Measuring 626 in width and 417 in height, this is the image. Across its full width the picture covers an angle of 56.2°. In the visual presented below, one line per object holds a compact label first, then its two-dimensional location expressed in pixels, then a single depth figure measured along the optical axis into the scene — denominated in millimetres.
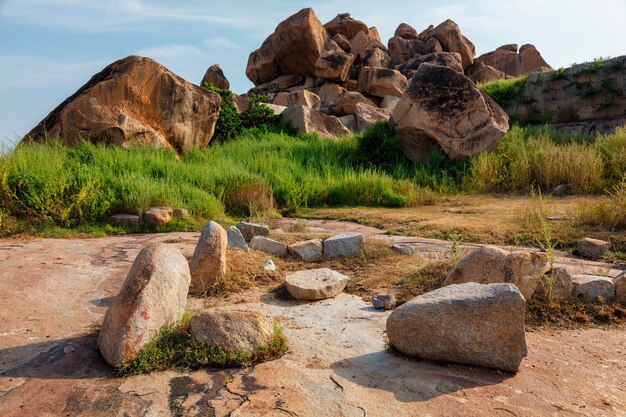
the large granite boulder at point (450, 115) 11438
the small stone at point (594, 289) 4270
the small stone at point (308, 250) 5402
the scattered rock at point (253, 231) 6148
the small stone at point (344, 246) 5402
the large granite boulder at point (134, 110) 9547
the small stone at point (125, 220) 7082
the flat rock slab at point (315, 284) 4344
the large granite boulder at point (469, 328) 3166
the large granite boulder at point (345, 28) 27031
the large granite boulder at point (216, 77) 22266
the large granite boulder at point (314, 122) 14812
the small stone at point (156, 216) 7043
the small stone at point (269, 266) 4929
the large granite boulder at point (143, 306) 3049
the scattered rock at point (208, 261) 4426
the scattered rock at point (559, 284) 4199
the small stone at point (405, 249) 5516
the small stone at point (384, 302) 4180
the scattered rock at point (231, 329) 3168
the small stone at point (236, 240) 5270
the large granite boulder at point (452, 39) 27469
